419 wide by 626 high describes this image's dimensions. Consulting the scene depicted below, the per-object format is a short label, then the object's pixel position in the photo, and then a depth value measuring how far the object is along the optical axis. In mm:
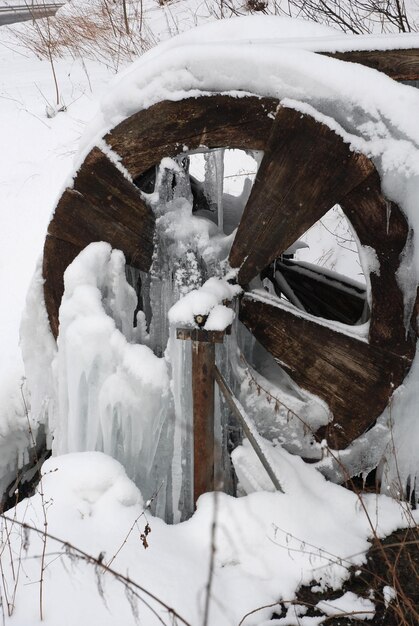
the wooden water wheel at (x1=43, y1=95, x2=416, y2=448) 2559
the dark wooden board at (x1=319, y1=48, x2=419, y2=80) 2533
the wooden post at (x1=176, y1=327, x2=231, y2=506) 2664
